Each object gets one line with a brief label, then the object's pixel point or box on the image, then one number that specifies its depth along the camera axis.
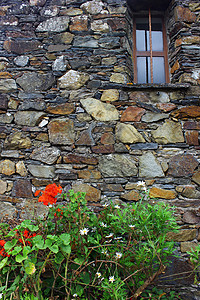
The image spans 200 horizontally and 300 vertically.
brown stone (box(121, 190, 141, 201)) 2.47
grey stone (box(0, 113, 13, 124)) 2.68
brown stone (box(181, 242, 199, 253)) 2.34
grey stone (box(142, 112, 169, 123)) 2.64
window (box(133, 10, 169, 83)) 3.08
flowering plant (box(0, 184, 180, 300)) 1.57
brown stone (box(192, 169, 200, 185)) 2.50
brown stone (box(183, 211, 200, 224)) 2.42
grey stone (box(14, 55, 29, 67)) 2.84
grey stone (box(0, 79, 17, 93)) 2.77
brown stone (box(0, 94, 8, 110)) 2.71
